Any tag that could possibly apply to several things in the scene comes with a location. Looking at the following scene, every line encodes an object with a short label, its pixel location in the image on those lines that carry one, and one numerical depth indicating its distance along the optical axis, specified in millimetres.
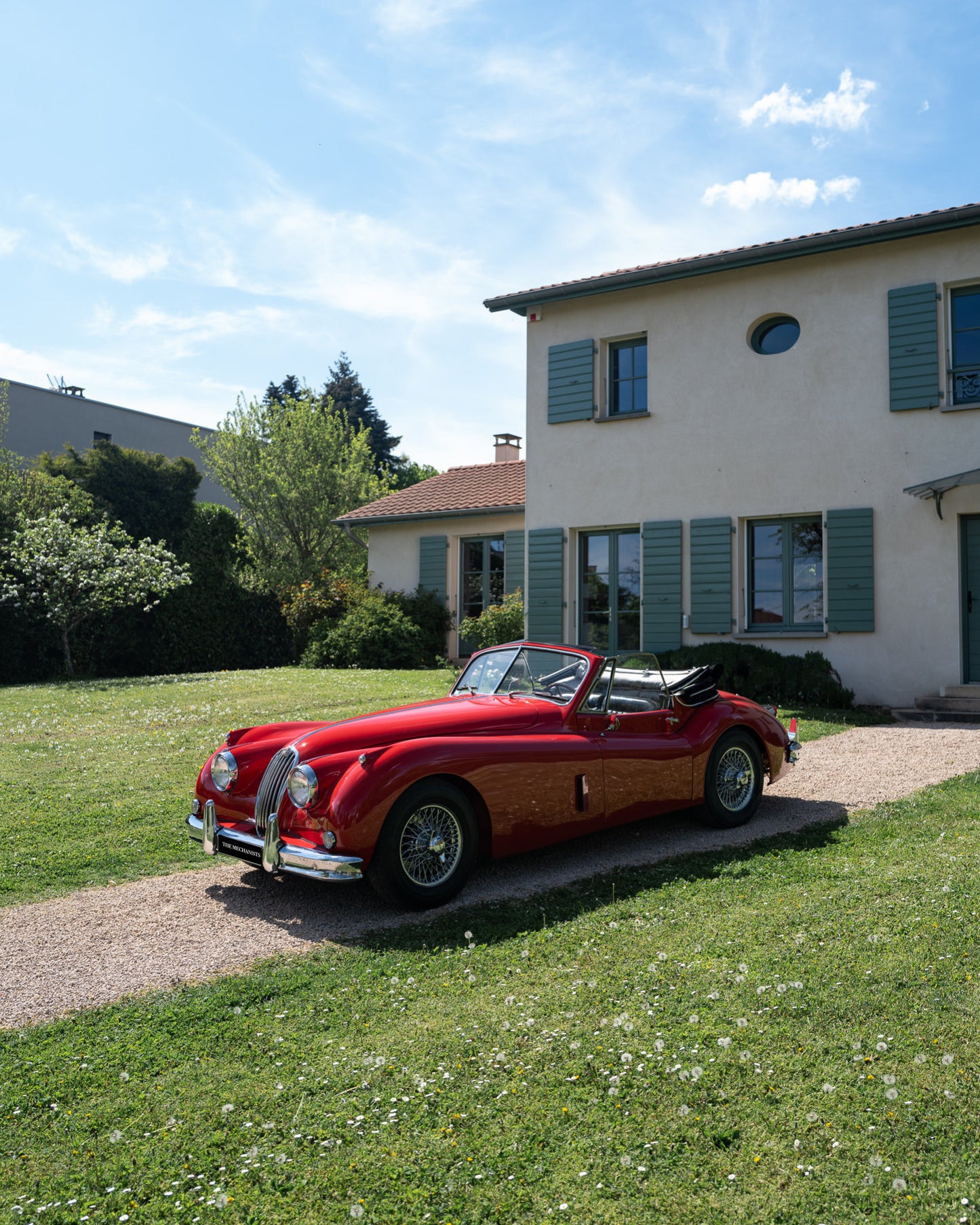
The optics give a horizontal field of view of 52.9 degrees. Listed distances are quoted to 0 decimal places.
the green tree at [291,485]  28609
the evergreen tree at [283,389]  52688
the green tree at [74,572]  19016
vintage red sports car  4820
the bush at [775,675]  12141
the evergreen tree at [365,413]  52906
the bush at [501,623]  16453
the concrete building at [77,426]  30969
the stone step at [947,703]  11805
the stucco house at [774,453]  12391
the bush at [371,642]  18422
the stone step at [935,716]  11609
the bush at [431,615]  19219
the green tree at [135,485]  23438
